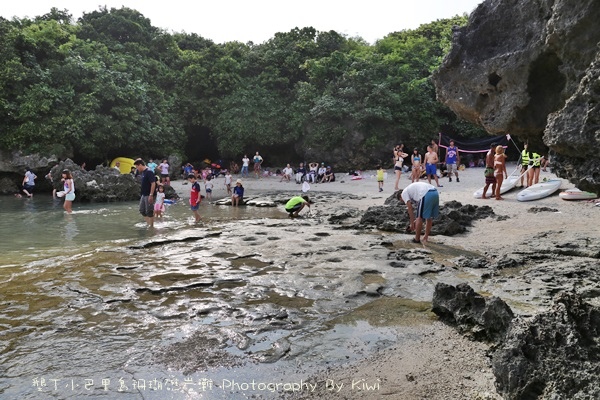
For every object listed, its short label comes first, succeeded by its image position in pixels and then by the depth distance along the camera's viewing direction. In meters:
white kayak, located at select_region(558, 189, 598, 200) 10.84
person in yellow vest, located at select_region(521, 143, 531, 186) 13.61
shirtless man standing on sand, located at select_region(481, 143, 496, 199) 12.74
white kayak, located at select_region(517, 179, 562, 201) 11.82
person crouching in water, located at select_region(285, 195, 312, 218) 12.82
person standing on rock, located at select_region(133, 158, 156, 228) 10.77
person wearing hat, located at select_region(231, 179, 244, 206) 16.69
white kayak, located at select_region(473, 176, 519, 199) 13.52
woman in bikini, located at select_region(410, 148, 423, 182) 16.83
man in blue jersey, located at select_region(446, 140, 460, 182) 19.05
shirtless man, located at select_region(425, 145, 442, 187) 15.55
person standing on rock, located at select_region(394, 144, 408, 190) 17.23
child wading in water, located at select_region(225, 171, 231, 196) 21.58
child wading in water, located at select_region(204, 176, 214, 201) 18.81
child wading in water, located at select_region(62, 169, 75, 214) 14.43
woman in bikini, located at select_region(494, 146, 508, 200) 12.39
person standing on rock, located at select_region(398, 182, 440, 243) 8.41
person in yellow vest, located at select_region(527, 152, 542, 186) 13.34
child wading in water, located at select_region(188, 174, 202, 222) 12.19
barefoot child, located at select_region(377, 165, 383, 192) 18.58
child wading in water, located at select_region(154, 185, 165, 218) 13.33
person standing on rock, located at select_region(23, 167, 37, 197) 20.66
